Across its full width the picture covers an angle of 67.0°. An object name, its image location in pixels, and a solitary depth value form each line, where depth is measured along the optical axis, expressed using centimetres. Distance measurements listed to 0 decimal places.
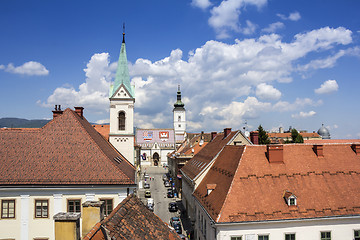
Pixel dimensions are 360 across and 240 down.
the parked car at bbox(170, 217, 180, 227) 3394
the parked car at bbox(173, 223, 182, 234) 3192
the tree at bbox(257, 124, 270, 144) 5445
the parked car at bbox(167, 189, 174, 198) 5299
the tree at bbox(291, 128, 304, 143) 6552
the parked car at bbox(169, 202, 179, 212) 4223
